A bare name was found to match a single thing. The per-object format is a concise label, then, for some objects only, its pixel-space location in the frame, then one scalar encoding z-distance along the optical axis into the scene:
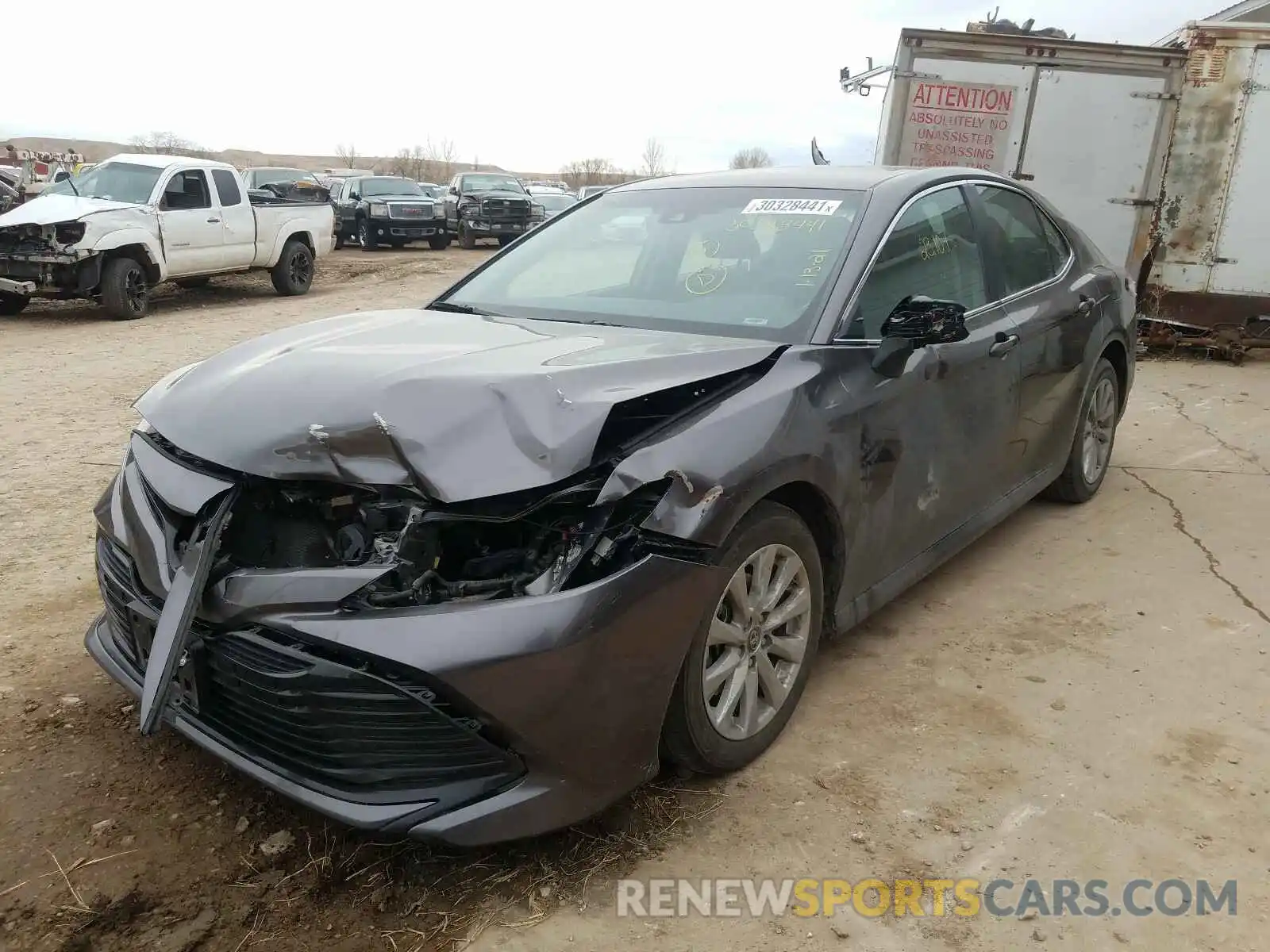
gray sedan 2.14
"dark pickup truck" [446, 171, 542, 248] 22.53
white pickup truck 11.24
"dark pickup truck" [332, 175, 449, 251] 21.70
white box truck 8.73
